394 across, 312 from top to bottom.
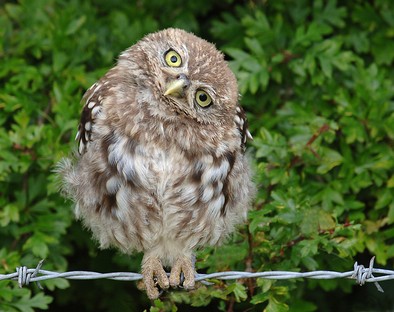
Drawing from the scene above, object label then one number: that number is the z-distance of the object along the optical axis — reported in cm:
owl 786
